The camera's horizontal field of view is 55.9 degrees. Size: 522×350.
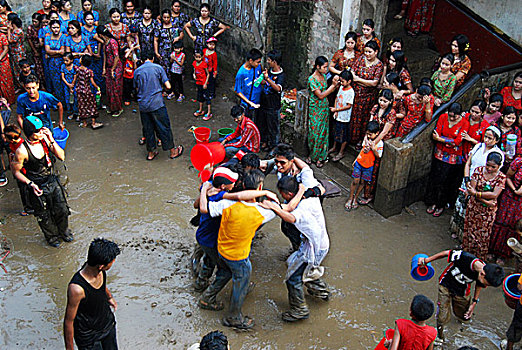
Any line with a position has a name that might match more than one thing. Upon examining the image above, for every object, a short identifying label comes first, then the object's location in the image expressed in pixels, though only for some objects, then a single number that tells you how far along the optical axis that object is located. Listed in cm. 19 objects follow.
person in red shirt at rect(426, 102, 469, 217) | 621
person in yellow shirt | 440
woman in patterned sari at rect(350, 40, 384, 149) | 716
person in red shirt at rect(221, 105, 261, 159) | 655
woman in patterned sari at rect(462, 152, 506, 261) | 543
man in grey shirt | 737
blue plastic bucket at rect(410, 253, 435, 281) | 435
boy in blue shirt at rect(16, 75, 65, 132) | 671
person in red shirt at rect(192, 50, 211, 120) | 888
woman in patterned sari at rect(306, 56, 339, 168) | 729
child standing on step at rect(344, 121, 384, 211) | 643
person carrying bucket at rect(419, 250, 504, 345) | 418
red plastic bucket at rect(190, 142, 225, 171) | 588
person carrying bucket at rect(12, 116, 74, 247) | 538
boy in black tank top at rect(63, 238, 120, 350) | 358
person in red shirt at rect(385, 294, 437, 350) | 373
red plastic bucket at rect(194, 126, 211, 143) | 672
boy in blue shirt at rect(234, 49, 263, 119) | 744
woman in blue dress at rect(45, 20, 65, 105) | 877
